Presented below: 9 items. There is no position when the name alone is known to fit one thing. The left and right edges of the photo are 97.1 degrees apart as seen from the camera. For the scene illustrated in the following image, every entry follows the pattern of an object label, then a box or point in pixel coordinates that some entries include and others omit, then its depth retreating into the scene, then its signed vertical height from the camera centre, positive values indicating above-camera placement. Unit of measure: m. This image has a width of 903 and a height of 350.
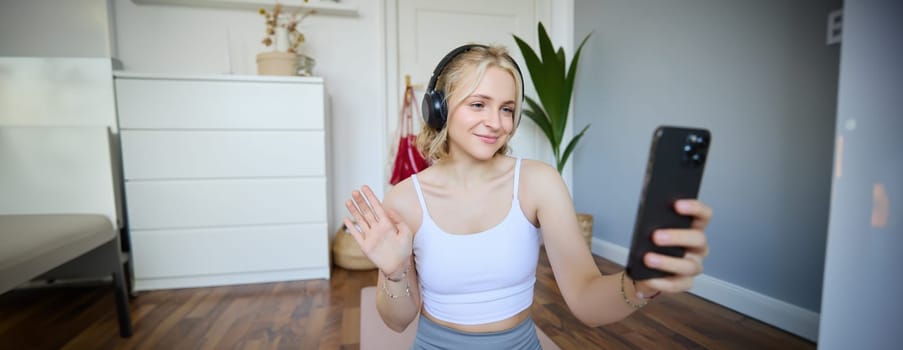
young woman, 0.72 -0.18
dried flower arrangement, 2.32 +0.63
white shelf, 2.40 +0.76
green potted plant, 2.42 +0.24
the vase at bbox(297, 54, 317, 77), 2.27 +0.37
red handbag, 2.50 -0.21
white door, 2.75 +0.70
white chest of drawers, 1.99 -0.24
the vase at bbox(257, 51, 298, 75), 2.18 +0.37
